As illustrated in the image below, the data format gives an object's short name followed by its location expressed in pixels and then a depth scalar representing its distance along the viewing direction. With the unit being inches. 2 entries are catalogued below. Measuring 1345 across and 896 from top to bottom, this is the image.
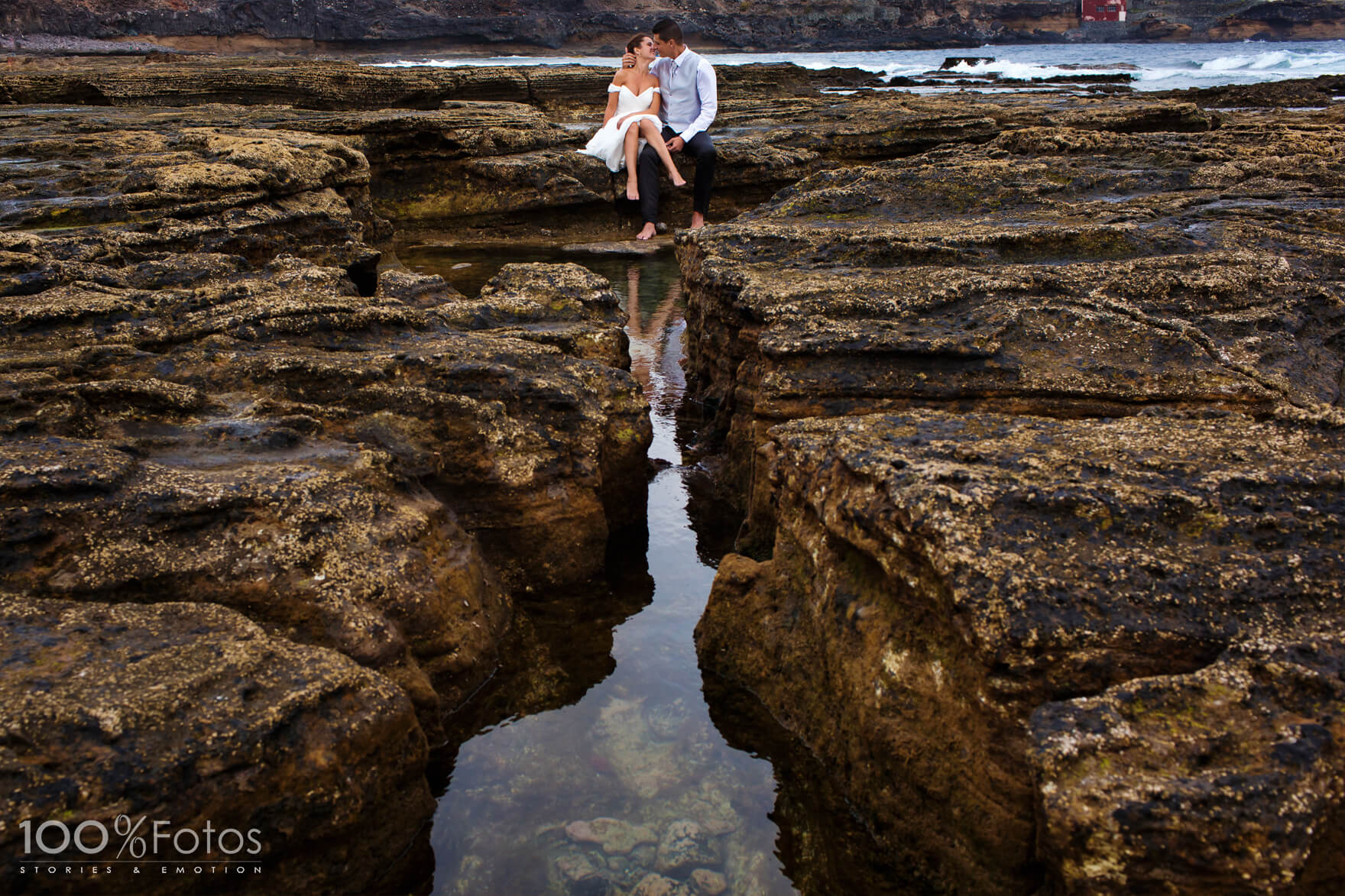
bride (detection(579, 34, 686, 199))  350.6
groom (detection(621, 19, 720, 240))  342.3
